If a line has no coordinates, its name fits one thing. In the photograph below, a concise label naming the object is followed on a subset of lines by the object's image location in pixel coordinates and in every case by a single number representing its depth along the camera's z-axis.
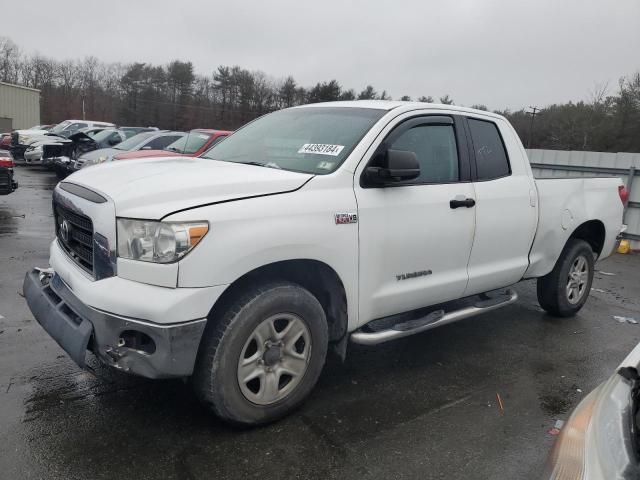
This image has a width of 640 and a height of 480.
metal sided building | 41.50
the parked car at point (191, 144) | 10.54
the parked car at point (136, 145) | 12.77
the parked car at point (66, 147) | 16.59
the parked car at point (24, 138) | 21.55
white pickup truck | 2.75
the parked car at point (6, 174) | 9.28
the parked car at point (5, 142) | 23.68
